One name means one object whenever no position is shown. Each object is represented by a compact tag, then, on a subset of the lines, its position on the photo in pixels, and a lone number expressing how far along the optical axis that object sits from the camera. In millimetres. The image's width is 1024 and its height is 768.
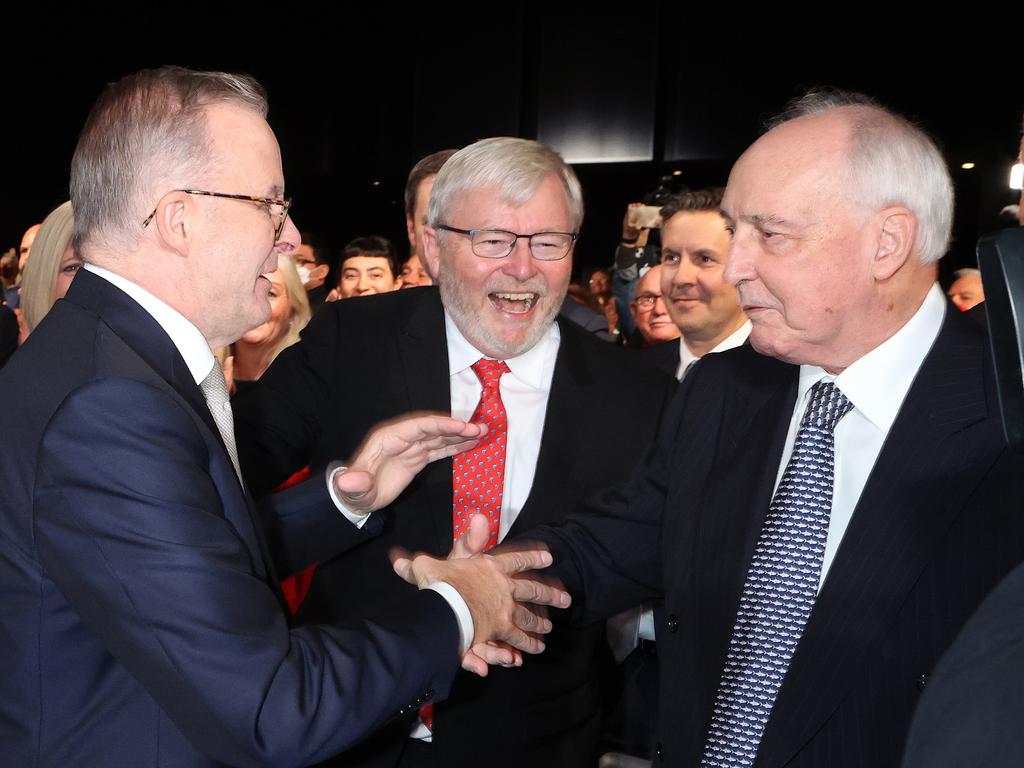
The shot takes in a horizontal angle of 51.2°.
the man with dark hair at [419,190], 3770
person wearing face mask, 5598
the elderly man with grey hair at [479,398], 2166
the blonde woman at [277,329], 3934
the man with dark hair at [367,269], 5535
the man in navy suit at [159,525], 1250
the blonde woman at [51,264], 3027
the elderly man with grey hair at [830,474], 1504
